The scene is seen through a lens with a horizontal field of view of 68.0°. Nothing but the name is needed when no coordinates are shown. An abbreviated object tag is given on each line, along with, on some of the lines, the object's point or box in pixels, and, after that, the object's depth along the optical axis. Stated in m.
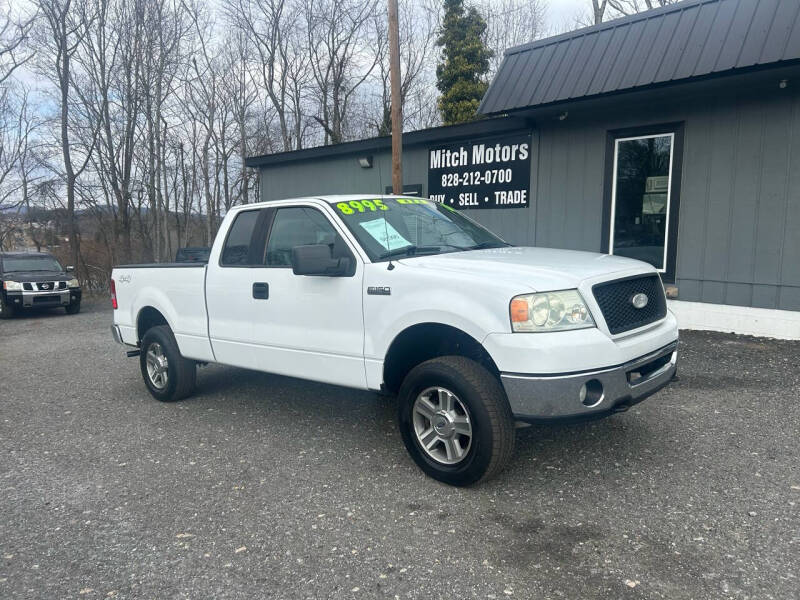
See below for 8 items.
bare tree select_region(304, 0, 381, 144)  30.53
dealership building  7.56
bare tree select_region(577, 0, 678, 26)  22.09
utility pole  11.43
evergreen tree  24.83
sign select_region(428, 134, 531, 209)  10.55
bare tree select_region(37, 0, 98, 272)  21.16
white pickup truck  3.40
